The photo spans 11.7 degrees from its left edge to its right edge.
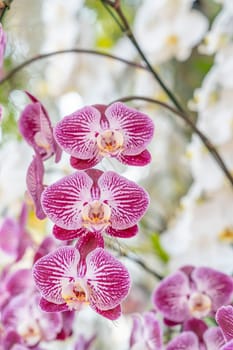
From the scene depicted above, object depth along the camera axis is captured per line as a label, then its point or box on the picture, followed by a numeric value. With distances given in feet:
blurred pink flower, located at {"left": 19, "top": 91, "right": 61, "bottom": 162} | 3.30
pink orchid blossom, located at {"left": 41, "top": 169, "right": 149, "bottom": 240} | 3.04
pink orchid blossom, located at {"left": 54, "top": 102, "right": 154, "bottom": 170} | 3.10
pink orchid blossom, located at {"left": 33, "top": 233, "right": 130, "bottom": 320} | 2.99
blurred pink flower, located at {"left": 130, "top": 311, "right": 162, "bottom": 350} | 3.52
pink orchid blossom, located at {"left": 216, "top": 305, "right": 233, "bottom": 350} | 2.97
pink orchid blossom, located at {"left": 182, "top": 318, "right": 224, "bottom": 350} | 3.36
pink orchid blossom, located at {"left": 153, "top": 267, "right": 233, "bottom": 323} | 3.62
